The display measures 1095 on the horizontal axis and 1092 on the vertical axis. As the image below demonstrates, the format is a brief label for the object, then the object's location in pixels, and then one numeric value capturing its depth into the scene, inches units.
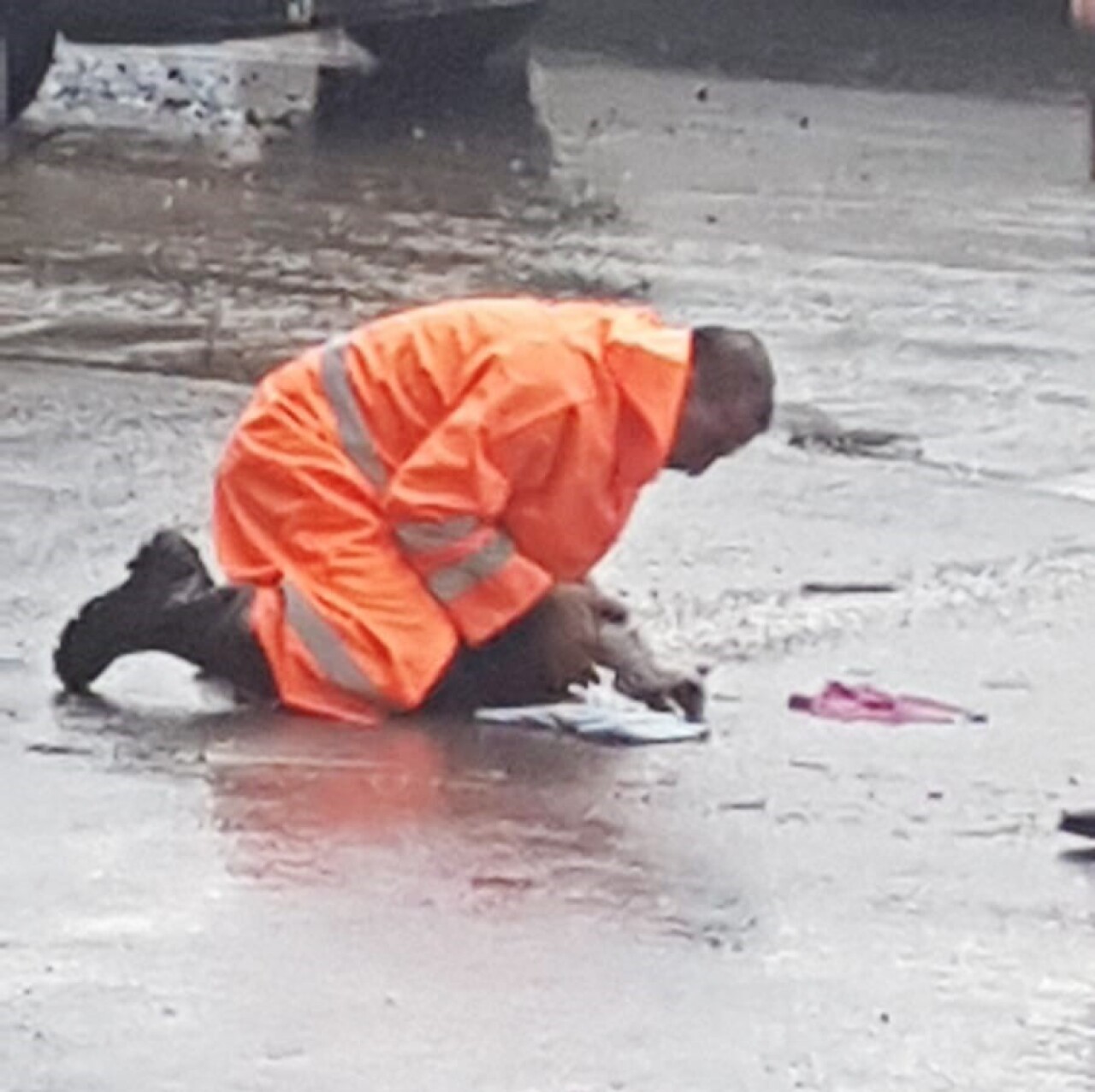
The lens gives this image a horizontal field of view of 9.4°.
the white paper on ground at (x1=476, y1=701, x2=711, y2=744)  461.1
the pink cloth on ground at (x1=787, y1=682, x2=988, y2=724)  476.1
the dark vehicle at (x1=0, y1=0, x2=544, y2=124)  1030.1
